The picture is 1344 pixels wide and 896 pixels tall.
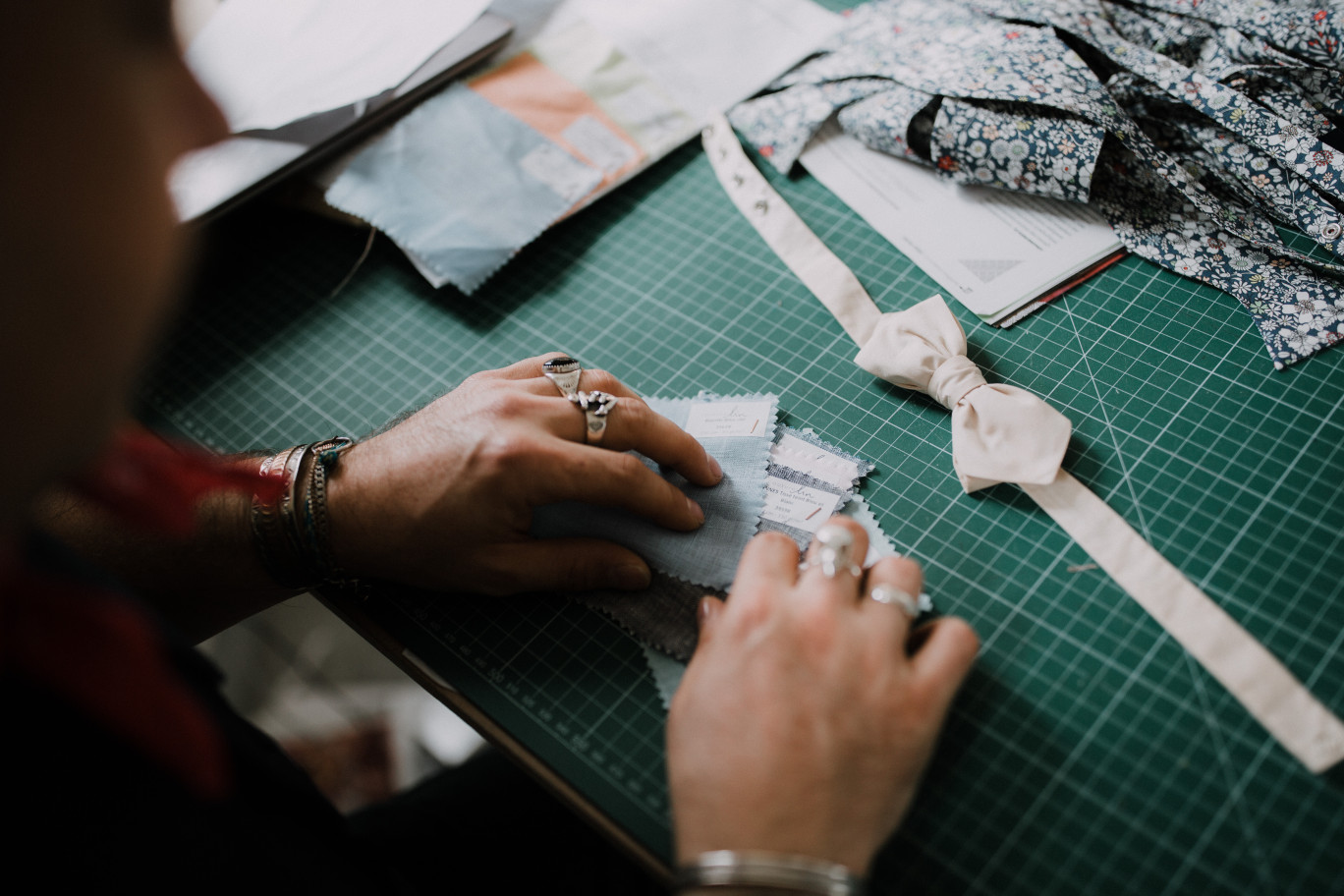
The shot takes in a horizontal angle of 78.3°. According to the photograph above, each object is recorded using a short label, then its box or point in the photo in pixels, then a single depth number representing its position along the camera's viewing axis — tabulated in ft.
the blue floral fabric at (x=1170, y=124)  3.67
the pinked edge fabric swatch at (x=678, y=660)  3.12
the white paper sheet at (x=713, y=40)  5.15
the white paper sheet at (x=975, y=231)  3.99
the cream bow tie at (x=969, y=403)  3.35
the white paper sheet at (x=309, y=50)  5.03
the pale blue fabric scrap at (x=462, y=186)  4.66
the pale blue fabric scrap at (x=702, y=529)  3.27
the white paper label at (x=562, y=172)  4.89
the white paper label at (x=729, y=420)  3.68
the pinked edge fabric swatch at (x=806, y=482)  3.37
